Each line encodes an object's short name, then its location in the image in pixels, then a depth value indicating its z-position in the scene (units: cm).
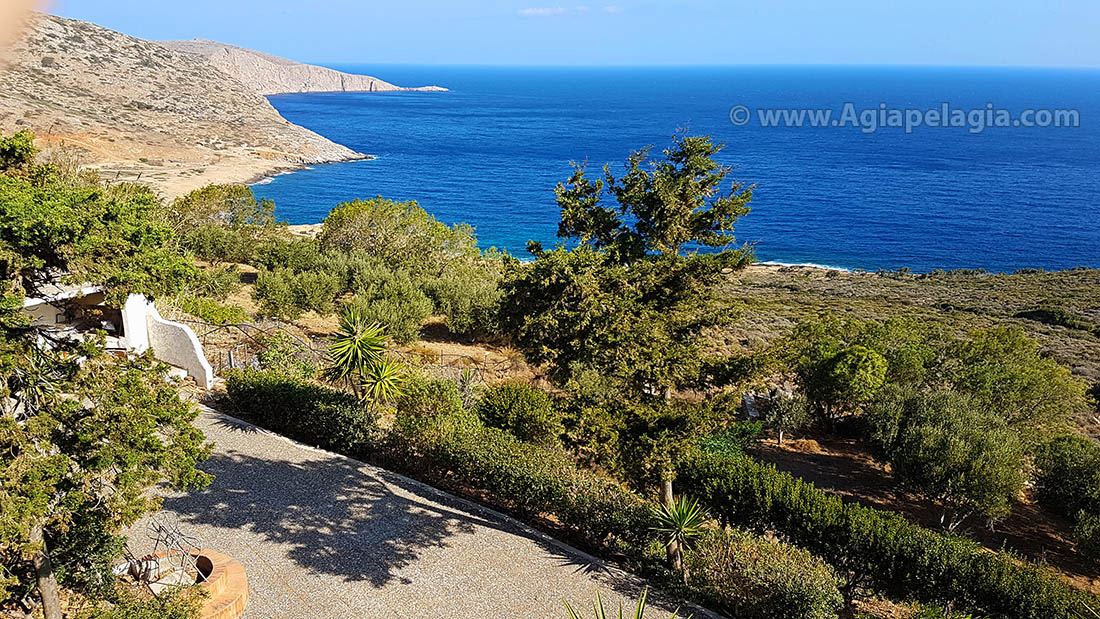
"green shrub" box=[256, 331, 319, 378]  1655
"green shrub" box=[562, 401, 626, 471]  956
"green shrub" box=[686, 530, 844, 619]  892
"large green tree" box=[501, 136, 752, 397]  916
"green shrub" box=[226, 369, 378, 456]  1324
